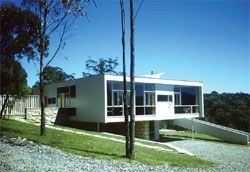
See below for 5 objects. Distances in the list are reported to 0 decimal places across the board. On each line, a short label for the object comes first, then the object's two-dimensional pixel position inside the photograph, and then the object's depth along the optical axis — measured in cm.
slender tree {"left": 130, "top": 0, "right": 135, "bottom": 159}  1233
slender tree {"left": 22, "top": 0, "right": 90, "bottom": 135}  1564
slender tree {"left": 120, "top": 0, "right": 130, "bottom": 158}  1241
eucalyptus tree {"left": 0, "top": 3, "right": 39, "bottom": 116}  1791
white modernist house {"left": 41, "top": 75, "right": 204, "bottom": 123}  2273
